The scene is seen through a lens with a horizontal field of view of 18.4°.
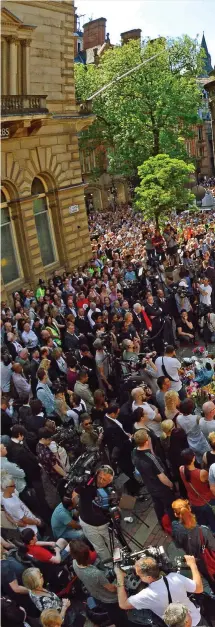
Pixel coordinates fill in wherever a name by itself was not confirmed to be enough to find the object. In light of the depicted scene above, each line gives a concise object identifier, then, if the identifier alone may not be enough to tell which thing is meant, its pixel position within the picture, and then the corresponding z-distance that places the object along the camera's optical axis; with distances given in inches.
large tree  1555.1
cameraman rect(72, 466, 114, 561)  264.4
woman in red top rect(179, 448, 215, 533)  279.7
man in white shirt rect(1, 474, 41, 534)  276.5
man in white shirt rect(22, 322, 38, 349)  513.0
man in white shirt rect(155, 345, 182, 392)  405.4
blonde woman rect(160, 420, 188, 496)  313.0
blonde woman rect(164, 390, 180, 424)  338.6
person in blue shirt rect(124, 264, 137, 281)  725.9
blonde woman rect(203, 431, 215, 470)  286.0
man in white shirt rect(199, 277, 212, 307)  613.7
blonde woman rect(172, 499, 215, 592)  244.1
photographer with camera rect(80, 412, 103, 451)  319.3
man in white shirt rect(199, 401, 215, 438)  320.8
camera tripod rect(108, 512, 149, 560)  267.4
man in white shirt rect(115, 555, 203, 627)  211.6
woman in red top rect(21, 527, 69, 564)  257.5
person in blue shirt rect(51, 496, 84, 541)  283.6
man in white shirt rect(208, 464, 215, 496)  271.1
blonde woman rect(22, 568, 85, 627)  225.5
